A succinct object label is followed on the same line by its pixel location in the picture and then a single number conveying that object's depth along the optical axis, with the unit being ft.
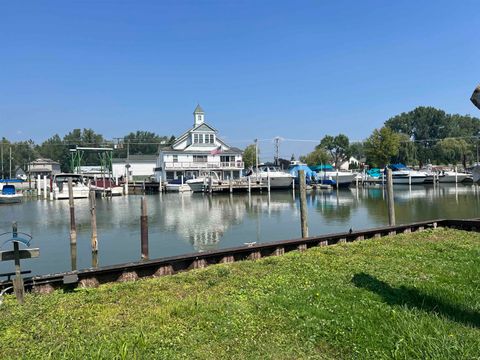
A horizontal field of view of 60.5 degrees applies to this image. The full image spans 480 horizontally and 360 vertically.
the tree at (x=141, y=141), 475.31
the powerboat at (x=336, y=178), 215.92
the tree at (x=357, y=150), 422.74
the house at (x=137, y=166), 292.61
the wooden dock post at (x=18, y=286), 24.12
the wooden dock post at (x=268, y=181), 189.24
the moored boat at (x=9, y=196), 158.24
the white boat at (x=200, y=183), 197.47
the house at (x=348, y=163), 386.81
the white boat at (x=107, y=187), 193.47
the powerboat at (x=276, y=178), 198.70
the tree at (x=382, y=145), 276.00
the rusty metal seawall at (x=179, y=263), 28.32
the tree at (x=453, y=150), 352.90
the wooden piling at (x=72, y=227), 54.38
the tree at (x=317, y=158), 325.01
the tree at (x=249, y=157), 297.53
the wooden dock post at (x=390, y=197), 59.72
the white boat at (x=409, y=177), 233.55
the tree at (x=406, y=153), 351.46
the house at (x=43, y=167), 321.52
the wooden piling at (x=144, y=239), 44.73
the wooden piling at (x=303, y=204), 50.78
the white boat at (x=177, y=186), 201.36
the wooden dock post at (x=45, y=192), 184.54
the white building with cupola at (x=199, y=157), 229.04
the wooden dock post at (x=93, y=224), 53.01
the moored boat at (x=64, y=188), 176.65
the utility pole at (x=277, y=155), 251.78
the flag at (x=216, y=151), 222.69
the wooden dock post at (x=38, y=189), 196.44
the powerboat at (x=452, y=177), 230.58
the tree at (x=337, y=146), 378.53
